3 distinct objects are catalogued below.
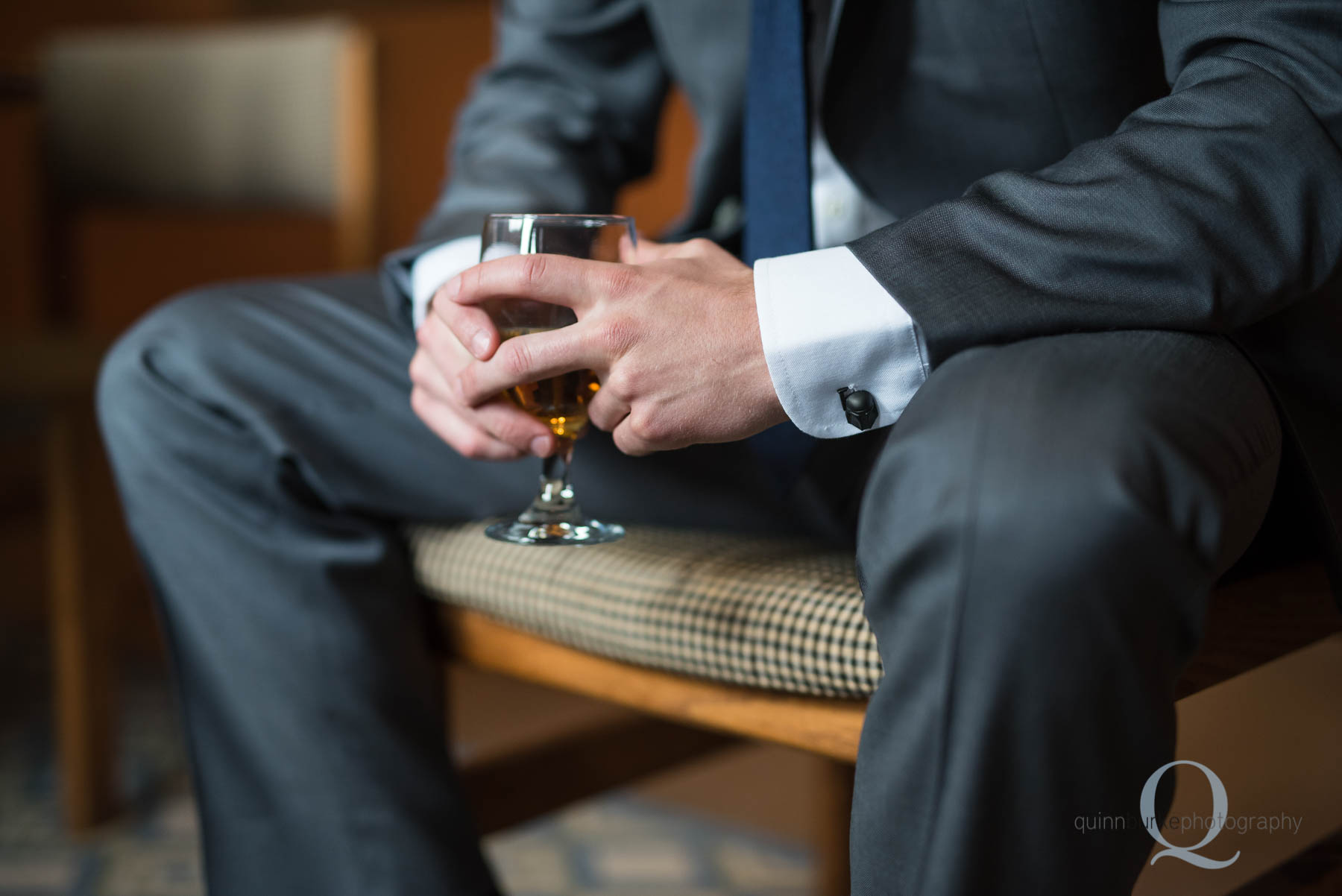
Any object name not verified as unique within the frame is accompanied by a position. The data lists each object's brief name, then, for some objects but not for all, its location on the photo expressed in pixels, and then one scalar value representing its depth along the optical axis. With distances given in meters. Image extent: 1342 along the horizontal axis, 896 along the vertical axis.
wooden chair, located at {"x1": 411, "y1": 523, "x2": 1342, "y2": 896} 0.59
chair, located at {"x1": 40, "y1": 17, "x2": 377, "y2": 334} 1.54
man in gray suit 0.44
